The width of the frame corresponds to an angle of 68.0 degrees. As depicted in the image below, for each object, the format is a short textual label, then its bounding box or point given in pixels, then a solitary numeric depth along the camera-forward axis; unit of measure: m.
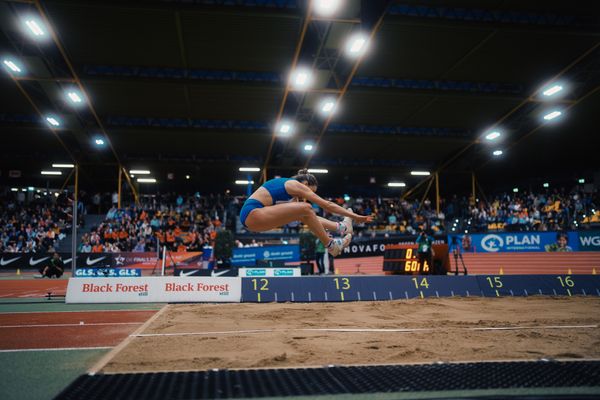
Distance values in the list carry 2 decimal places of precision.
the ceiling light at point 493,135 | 29.55
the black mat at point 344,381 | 3.45
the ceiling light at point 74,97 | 23.27
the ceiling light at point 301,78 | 22.05
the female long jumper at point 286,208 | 6.40
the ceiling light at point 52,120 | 26.22
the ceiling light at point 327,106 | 25.36
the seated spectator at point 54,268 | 17.72
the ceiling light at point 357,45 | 19.47
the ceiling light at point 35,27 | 17.95
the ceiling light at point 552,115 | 26.54
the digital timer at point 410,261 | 15.59
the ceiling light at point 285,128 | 27.52
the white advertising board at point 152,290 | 10.63
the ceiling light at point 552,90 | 23.89
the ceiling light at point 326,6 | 17.52
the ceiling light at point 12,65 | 20.64
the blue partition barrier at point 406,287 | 10.69
